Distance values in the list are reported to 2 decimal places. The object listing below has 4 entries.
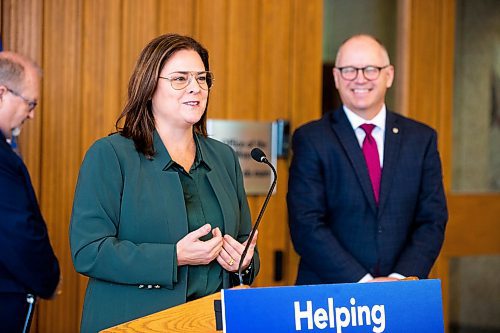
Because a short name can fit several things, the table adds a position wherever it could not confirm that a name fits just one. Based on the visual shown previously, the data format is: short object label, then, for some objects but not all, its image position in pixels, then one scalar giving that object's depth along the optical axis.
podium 3.21
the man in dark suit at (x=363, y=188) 6.16
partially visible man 5.37
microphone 4.15
